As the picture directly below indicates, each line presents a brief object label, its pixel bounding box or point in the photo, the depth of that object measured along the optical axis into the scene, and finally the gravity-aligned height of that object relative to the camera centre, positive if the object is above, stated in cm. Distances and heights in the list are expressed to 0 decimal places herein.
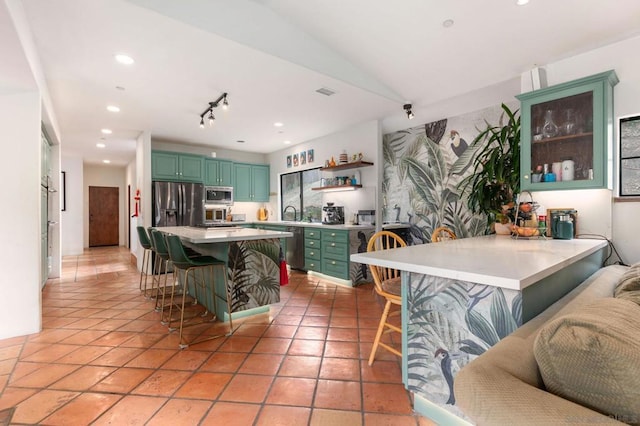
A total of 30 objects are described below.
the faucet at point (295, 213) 654 -5
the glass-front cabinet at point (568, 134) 233 +62
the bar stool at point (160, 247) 320 -40
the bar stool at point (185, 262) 272 -49
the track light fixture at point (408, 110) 391 +132
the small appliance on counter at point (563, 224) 245 -12
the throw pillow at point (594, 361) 62 -33
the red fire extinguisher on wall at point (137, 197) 588 +27
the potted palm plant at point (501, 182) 294 +29
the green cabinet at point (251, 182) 675 +66
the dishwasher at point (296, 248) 528 -68
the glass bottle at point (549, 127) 257 +71
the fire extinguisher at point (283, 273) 335 -70
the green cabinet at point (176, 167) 557 +85
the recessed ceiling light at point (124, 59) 274 +141
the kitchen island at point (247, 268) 301 -60
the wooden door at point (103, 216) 916 -15
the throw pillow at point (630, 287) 111 -32
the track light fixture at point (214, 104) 363 +138
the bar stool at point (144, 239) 405 -38
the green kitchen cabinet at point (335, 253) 448 -66
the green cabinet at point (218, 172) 624 +82
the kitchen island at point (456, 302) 125 -43
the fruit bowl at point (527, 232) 254 -19
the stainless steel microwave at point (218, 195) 620 +33
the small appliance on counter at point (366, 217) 473 -11
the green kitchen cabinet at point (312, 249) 493 -65
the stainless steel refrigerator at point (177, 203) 537 +14
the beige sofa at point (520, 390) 61 -42
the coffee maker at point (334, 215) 521 -8
